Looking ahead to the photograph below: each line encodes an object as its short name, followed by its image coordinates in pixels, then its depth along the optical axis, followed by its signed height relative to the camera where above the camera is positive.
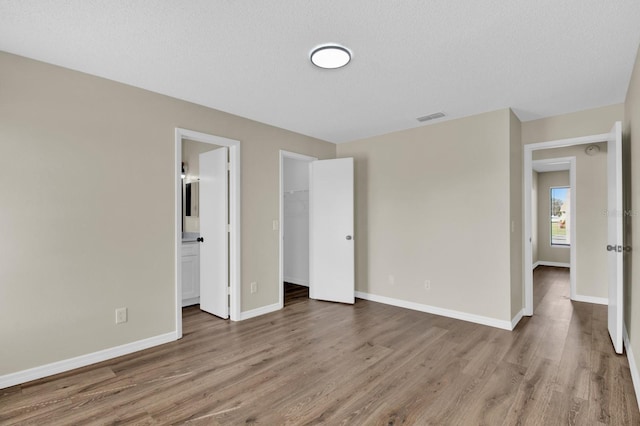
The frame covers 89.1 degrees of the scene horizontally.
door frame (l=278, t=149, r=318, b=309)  4.33 -0.45
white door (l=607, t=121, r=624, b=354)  2.78 -0.19
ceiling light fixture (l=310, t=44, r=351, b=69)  2.29 +1.15
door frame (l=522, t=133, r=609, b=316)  3.99 -0.24
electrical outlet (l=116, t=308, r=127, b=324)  2.87 -0.89
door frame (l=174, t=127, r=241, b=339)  3.81 -0.12
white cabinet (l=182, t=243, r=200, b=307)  4.42 -0.82
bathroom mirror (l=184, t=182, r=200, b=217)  5.24 +0.27
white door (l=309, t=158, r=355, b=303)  4.65 -0.25
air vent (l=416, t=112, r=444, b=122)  3.76 +1.15
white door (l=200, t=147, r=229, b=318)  3.90 -0.24
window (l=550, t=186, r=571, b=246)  7.72 -0.08
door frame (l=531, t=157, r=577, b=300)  4.80 -0.02
